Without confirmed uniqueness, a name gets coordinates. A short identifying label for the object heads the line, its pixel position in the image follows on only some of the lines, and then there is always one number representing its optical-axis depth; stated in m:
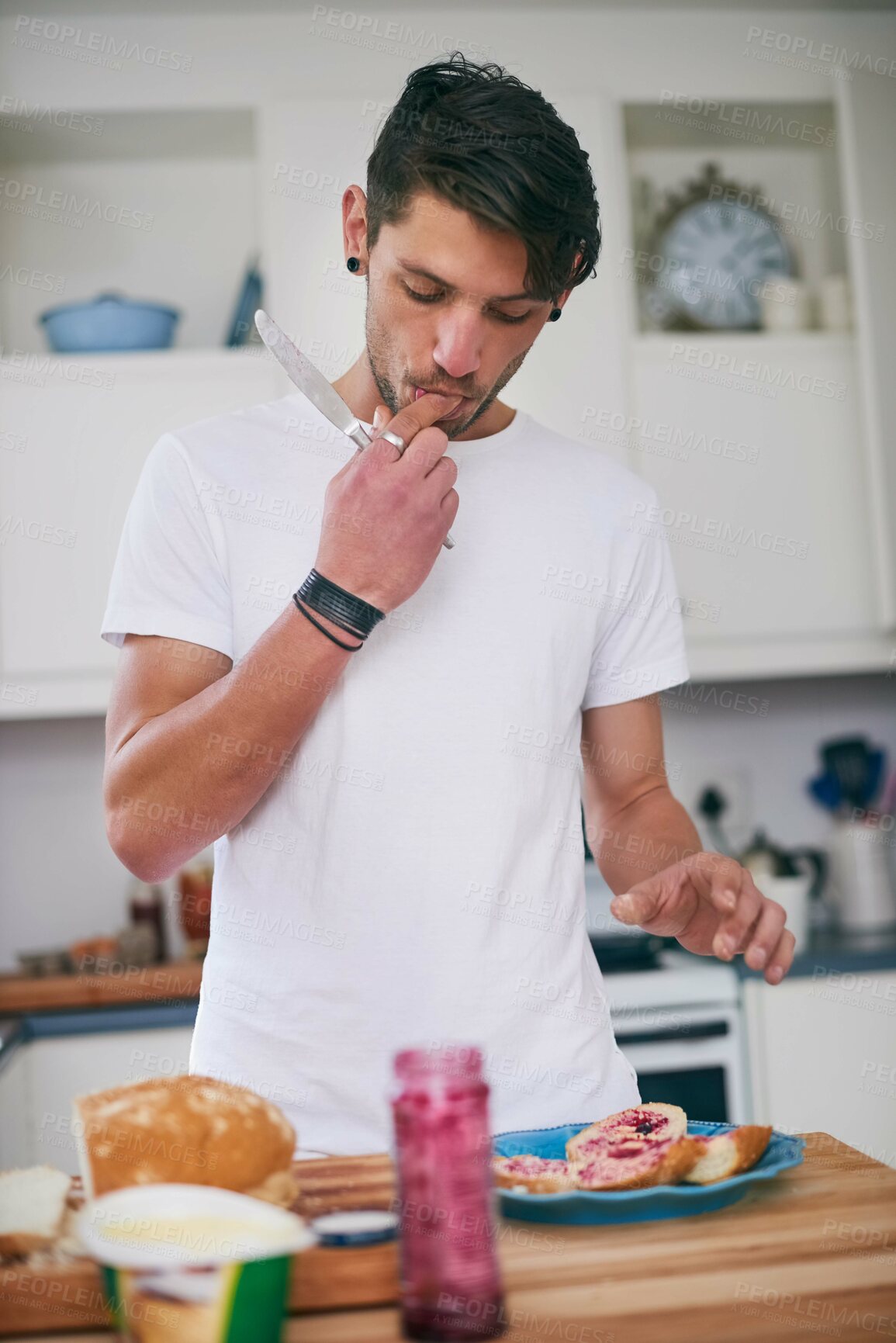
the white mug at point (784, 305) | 2.72
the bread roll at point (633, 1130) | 0.80
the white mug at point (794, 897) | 2.48
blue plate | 0.72
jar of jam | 0.58
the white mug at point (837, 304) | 2.72
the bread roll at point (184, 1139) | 0.67
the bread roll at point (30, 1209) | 0.69
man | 1.01
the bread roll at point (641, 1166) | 0.75
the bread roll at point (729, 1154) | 0.76
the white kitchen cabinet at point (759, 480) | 2.63
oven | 2.29
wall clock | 2.78
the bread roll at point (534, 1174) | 0.75
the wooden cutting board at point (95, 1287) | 0.64
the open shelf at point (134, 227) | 2.78
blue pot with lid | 2.53
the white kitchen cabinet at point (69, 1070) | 2.25
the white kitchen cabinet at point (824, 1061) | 2.32
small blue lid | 0.67
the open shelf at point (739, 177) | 2.78
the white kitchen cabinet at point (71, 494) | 2.50
